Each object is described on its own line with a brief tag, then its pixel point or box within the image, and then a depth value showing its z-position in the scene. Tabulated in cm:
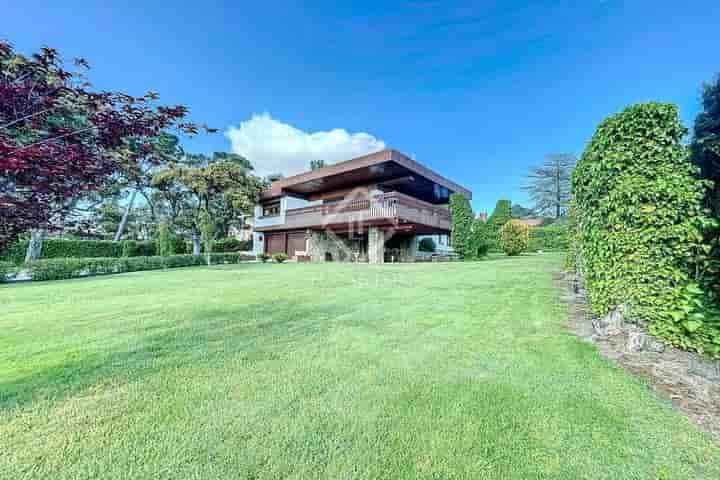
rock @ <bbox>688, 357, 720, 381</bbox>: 229
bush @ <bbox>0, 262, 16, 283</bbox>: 1022
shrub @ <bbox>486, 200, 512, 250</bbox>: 1789
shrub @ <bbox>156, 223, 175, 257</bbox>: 1702
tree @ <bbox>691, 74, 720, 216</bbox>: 330
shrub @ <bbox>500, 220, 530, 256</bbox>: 1792
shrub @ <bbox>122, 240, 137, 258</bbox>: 1899
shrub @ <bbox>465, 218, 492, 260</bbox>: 1507
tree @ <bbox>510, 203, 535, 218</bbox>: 4031
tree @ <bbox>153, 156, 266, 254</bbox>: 1761
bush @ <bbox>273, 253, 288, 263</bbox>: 1708
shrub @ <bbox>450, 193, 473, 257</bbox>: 1480
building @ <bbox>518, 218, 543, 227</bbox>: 3729
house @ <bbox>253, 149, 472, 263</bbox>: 1336
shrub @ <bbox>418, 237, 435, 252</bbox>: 2080
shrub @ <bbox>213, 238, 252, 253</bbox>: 2411
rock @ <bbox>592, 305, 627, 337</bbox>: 316
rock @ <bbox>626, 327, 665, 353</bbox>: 276
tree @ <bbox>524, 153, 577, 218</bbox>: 3684
